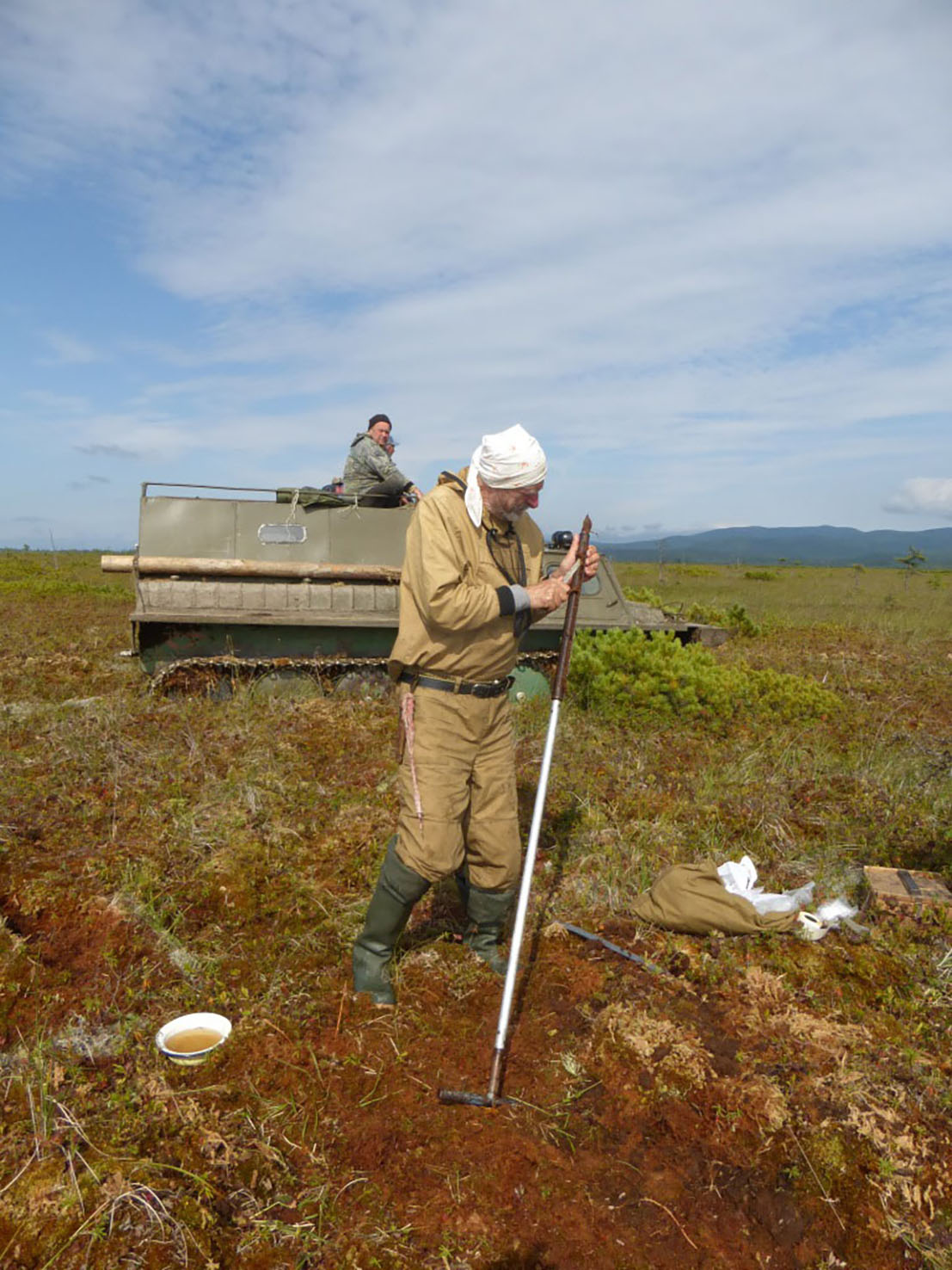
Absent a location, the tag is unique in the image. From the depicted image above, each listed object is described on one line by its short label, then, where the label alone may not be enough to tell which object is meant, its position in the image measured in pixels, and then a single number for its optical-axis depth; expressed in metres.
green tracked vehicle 8.27
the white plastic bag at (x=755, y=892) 4.34
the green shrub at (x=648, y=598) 11.92
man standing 3.36
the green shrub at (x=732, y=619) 14.54
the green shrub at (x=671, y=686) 7.76
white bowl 3.15
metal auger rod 3.04
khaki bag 4.20
